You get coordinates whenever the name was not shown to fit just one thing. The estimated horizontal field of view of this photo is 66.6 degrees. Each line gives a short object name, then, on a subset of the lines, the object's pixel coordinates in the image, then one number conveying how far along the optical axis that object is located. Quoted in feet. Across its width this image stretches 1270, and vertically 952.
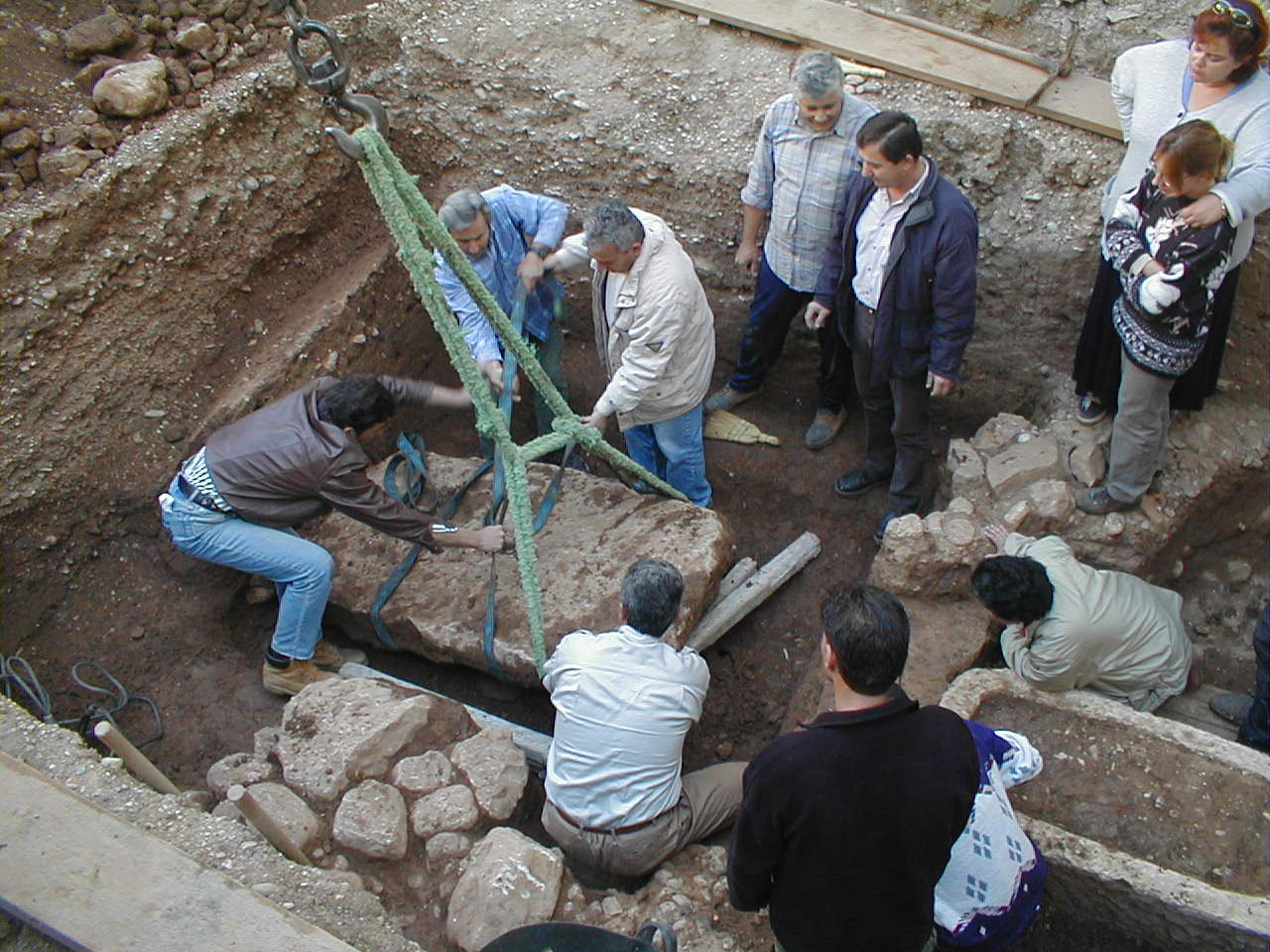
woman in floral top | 10.58
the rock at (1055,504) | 13.50
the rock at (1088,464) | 13.62
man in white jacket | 11.66
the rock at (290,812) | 10.09
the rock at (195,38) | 15.90
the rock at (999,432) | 14.53
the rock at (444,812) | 10.37
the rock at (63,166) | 14.16
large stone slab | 12.99
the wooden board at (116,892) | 8.01
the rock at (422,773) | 10.70
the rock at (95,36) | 15.49
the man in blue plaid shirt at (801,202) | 12.69
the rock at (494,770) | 10.67
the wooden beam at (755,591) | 13.58
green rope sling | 9.39
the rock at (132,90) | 14.96
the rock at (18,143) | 14.14
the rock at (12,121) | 14.28
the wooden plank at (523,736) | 12.10
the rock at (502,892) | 9.37
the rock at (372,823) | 10.09
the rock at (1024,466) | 13.87
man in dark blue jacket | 11.77
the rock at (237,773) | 10.74
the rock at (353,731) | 10.68
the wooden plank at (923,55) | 15.16
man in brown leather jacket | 11.92
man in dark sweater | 7.14
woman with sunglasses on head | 10.71
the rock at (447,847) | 10.18
